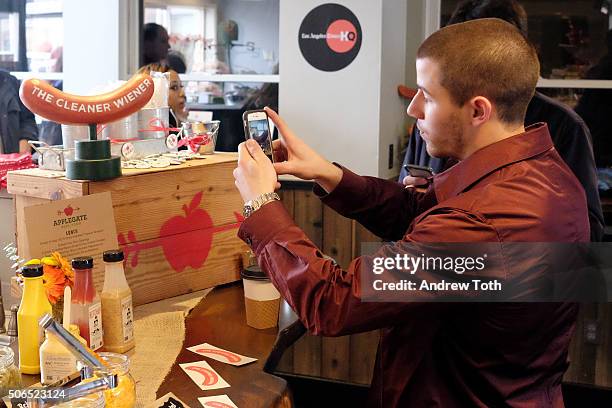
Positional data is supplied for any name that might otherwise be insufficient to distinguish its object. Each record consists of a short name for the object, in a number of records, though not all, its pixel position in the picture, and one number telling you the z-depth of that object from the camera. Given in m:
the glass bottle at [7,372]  1.32
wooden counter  1.46
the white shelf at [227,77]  3.78
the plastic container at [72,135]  1.95
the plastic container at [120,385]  1.28
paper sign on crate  1.64
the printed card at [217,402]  1.41
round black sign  3.43
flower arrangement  1.53
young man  1.31
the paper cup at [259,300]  1.83
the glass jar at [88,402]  1.15
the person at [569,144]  2.62
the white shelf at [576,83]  3.52
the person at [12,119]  4.29
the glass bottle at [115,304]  1.60
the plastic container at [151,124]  2.14
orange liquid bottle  1.50
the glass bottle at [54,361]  1.40
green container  1.81
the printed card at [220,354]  1.62
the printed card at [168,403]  1.39
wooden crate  1.88
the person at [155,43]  4.08
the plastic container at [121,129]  2.04
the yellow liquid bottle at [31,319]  1.46
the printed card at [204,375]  1.50
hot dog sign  1.75
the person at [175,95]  3.43
